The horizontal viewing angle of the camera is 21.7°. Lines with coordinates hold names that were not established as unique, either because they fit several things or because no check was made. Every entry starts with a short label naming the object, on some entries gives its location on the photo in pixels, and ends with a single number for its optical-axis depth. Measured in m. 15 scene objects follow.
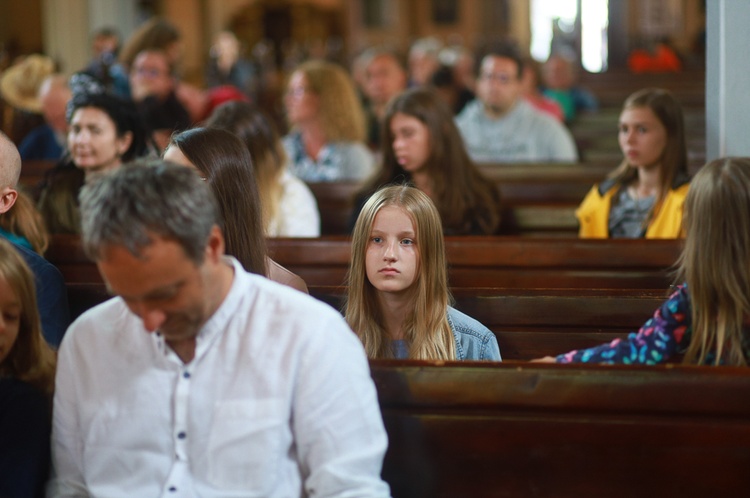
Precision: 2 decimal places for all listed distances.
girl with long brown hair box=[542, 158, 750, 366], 4.21
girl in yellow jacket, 7.63
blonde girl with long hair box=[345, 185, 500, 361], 5.02
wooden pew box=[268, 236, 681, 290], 6.44
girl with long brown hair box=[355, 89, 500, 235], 8.27
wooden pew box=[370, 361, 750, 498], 3.75
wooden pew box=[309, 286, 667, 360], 5.29
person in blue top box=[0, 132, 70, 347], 4.92
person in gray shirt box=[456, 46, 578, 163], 11.71
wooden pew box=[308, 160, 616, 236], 8.84
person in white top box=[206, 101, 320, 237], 7.94
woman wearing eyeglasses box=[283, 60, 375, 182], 11.06
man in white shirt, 3.27
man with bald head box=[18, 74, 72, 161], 11.79
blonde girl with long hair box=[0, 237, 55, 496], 3.82
